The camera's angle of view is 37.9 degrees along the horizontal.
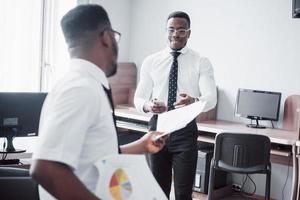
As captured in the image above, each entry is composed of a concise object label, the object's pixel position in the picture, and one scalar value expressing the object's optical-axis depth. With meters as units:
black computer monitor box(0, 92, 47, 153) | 2.95
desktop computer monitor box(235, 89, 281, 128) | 4.22
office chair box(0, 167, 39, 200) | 2.02
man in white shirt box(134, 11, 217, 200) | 2.81
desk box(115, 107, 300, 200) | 3.74
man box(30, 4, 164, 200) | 1.13
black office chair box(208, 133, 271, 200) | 3.53
